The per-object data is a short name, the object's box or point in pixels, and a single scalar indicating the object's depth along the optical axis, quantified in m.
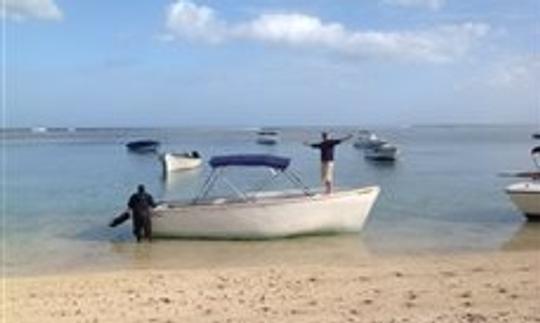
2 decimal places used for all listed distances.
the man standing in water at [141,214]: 22.48
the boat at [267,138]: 113.65
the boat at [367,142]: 69.43
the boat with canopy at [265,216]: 22.08
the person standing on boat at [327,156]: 23.65
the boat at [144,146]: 83.50
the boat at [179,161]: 53.81
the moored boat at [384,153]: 62.38
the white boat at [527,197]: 25.00
